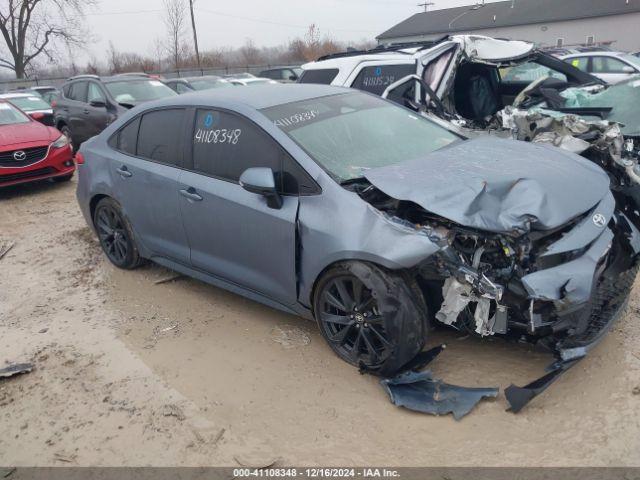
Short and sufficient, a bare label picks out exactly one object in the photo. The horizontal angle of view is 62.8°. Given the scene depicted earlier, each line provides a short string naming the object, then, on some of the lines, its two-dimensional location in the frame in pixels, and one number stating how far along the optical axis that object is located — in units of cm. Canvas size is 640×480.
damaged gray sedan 281
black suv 1014
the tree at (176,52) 4325
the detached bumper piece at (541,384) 276
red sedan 798
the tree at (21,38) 3984
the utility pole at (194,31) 3984
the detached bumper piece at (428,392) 291
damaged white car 488
